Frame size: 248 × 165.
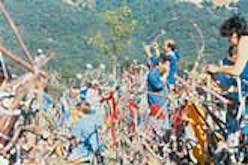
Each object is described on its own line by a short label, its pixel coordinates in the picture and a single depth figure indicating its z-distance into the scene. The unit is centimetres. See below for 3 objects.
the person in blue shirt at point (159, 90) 879
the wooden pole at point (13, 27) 496
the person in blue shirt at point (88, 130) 991
